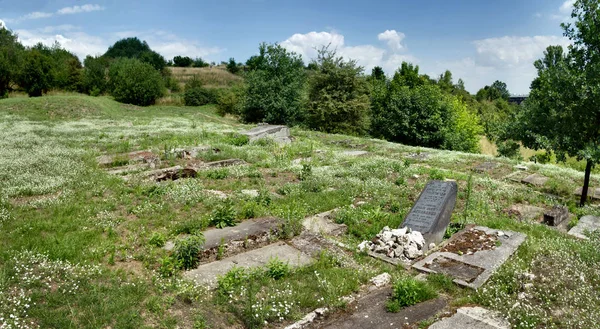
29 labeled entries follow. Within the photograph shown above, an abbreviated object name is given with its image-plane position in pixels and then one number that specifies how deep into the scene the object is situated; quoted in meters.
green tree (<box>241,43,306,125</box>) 33.00
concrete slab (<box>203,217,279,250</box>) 7.00
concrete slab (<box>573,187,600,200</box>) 10.95
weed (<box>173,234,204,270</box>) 6.07
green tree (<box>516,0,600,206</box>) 9.12
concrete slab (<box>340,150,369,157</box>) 16.94
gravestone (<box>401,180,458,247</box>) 7.25
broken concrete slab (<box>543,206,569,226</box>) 8.67
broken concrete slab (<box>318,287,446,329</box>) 4.69
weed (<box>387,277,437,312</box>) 5.05
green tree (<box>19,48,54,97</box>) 37.94
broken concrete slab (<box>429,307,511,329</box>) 4.53
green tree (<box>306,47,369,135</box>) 29.19
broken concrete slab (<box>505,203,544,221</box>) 9.43
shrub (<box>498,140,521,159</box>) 25.31
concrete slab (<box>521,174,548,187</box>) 12.46
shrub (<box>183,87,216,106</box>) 51.31
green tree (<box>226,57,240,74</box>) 84.69
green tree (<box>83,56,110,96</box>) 48.41
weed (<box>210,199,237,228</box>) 7.89
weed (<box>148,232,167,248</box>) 6.84
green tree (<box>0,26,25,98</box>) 37.81
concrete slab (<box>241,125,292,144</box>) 19.64
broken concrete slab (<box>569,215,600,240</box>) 7.88
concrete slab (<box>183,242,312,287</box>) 5.77
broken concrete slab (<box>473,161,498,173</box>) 14.35
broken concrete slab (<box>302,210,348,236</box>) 7.99
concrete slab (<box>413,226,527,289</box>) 5.68
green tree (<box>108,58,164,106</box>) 43.34
